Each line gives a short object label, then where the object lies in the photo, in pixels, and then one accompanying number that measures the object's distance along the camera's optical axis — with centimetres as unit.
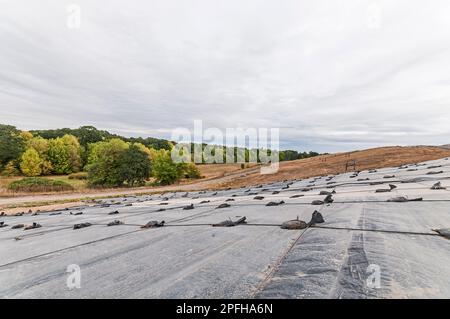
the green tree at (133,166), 3828
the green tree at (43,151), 5769
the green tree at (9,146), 5225
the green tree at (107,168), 3797
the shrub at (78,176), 5377
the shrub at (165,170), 4269
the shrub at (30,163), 5372
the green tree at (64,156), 6002
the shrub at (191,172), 5142
